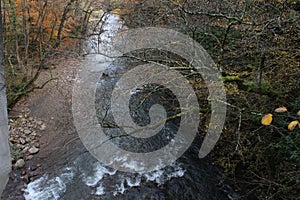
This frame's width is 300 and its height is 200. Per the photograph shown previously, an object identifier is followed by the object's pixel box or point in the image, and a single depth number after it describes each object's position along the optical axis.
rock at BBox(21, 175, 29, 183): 5.54
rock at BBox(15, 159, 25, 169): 5.85
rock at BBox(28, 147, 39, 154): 6.43
